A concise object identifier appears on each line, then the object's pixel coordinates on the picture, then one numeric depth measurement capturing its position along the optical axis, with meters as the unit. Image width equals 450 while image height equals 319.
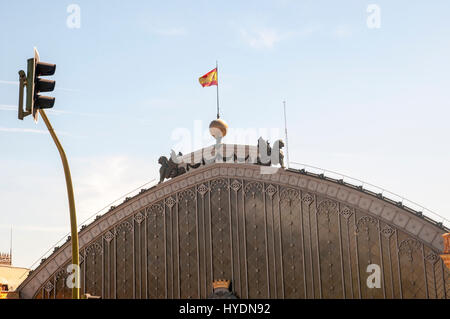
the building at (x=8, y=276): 36.44
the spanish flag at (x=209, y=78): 36.22
